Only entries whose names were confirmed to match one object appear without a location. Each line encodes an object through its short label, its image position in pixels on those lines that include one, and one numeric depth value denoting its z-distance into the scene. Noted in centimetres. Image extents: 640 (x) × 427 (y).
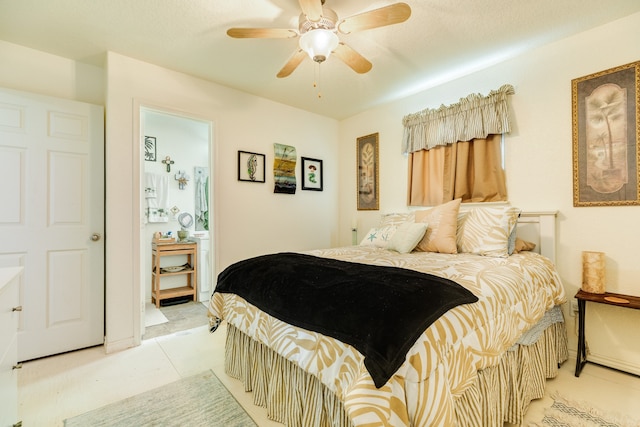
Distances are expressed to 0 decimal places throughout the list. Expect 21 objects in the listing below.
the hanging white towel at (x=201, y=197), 434
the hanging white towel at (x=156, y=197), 389
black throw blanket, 94
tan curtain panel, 262
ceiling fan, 154
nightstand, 185
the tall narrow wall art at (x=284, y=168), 349
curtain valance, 254
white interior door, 220
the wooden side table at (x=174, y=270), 358
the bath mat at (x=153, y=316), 306
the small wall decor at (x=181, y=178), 416
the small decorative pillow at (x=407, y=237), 230
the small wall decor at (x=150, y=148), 390
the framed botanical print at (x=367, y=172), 369
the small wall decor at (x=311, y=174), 377
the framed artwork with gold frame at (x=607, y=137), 197
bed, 92
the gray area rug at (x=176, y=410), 153
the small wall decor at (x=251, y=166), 319
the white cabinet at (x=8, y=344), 110
